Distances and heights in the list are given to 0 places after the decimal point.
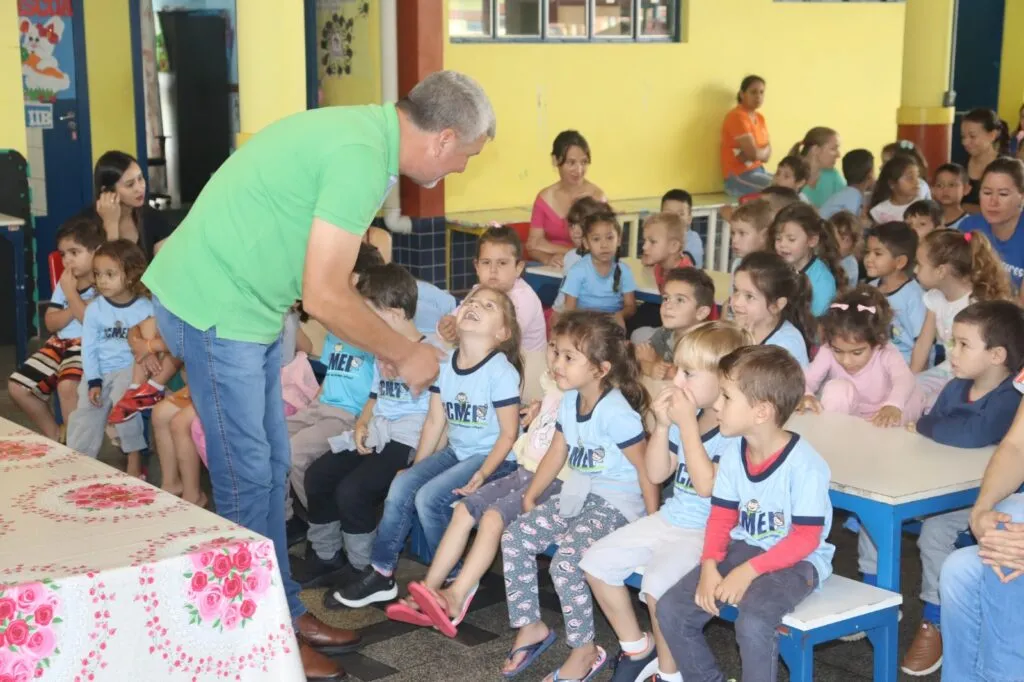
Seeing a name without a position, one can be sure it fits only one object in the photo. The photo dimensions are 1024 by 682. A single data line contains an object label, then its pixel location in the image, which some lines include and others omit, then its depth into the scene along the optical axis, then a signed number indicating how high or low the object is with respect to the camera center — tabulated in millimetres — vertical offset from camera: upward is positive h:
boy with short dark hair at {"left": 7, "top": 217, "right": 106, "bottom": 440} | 5617 -1153
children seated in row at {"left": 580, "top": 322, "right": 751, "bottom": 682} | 3324 -1107
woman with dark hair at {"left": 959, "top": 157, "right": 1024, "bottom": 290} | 5648 -550
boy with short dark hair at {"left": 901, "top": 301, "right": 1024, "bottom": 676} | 3508 -876
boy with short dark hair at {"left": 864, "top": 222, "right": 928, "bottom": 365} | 5105 -740
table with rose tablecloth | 2197 -889
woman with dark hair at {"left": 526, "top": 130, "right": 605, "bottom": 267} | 7531 -677
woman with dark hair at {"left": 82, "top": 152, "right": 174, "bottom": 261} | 6137 -606
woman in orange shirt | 9758 -504
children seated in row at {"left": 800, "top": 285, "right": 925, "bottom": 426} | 4074 -889
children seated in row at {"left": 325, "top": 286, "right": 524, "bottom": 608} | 4055 -1108
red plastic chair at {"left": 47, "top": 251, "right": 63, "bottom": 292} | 6109 -871
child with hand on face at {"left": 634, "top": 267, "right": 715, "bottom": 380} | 4375 -745
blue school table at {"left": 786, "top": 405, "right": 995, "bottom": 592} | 3129 -974
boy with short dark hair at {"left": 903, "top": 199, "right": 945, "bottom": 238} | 6172 -646
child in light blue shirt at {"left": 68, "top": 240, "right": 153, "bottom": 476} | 5250 -1063
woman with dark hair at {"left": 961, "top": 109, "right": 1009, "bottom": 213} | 8297 -399
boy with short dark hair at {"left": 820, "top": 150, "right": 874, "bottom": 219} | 7738 -655
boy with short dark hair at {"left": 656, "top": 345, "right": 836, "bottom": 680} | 3047 -1058
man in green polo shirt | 2984 -395
